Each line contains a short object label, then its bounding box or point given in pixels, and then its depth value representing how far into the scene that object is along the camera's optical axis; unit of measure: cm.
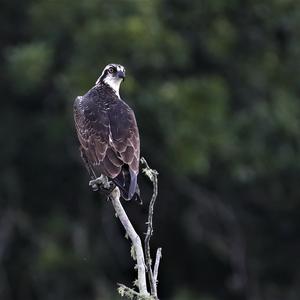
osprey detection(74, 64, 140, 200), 1628
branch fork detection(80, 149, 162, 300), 1359
